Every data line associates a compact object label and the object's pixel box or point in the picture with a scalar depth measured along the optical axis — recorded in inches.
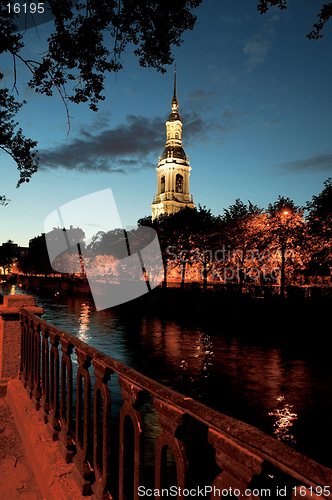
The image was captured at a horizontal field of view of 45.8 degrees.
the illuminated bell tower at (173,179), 5108.3
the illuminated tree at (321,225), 1221.7
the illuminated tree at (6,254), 5300.2
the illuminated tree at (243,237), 1573.6
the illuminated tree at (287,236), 1312.7
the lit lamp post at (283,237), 1174.3
